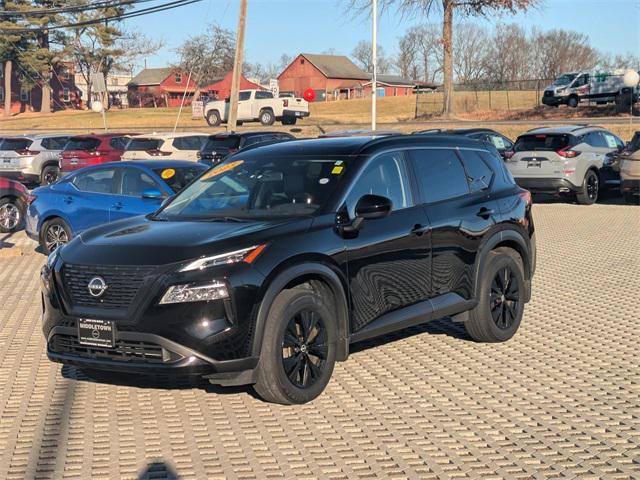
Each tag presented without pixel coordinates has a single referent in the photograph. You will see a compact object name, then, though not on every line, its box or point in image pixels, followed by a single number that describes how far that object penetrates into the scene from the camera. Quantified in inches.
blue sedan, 503.2
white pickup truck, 1785.2
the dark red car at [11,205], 664.4
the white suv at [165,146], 940.0
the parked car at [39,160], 1081.4
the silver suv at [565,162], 781.9
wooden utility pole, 1273.4
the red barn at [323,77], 4379.9
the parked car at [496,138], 857.5
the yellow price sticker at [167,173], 505.1
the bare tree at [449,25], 1894.7
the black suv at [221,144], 895.7
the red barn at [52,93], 3432.6
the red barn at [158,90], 4087.1
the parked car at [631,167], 732.7
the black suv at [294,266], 220.5
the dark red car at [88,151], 1011.3
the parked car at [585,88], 1945.1
